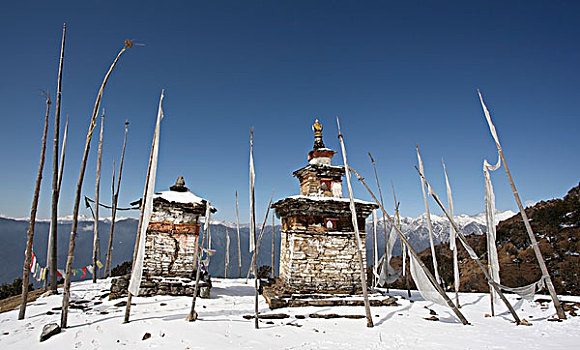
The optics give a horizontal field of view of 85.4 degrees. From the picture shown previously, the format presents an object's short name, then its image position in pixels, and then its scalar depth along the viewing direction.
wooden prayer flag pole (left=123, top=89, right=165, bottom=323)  7.97
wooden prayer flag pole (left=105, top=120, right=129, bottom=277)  17.88
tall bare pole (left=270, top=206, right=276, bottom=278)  19.36
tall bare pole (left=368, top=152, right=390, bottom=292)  13.37
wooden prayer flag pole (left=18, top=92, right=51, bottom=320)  9.33
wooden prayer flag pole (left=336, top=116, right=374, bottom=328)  8.86
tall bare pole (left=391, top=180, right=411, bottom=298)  14.04
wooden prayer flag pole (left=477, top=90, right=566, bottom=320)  9.72
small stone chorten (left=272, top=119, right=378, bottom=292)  12.35
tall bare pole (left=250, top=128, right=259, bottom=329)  9.05
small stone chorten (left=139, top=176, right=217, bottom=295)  12.39
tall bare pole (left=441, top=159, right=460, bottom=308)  11.28
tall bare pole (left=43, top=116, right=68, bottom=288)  12.54
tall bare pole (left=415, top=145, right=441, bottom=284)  11.48
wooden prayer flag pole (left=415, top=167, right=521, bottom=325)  9.38
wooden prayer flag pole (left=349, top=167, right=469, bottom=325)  8.86
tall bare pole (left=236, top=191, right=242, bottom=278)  22.63
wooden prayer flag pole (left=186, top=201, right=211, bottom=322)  8.85
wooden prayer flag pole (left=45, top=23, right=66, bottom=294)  9.62
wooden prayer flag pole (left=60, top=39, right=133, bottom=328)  7.81
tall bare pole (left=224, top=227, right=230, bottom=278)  22.36
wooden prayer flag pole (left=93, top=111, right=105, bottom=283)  16.76
